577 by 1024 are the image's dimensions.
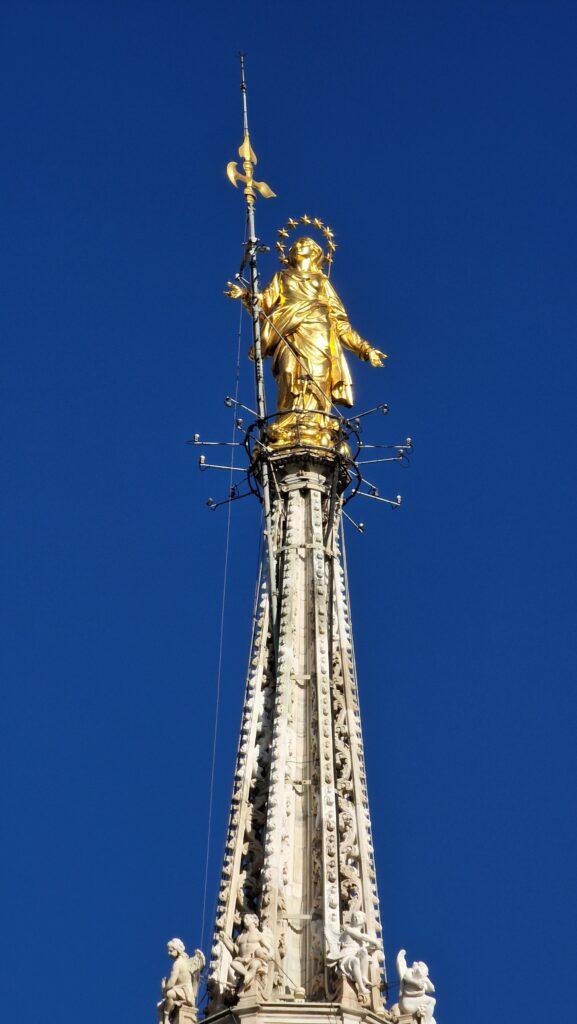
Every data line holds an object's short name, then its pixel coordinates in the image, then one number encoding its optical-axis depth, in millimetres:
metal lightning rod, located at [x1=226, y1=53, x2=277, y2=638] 62812
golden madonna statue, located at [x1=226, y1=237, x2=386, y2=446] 64438
